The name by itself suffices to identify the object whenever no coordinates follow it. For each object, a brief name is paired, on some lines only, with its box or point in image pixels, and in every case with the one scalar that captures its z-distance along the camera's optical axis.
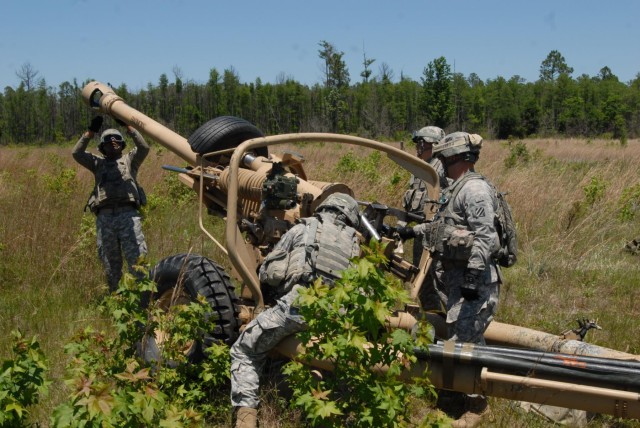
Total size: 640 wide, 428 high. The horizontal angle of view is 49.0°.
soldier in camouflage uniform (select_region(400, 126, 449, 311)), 6.00
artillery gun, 3.56
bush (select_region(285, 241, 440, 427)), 2.98
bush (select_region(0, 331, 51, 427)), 2.92
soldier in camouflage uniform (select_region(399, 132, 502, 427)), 4.48
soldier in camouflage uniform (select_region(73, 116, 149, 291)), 7.01
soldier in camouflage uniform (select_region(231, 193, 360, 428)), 4.08
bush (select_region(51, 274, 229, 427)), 2.78
